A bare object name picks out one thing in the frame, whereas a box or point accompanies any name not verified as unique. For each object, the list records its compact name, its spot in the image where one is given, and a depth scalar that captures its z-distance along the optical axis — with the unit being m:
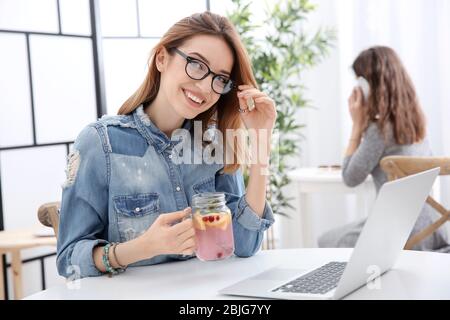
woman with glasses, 1.93
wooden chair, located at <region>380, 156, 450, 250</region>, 2.91
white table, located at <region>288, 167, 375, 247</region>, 3.81
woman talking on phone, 3.36
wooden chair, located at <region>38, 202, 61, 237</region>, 2.17
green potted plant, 4.39
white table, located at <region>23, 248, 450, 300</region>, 1.67
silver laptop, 1.55
